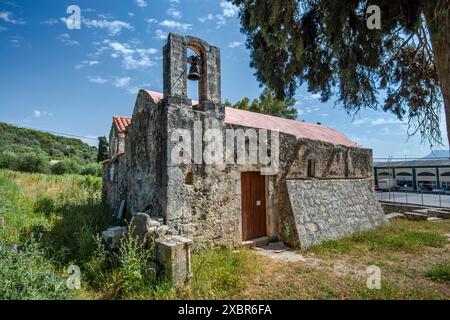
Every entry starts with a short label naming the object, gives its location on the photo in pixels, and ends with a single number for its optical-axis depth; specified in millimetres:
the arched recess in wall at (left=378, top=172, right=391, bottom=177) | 31906
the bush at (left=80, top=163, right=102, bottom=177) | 23203
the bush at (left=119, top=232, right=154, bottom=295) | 3858
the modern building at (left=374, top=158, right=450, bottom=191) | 25303
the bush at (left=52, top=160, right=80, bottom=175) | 24281
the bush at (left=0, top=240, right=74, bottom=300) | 3039
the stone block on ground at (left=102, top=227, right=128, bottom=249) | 5098
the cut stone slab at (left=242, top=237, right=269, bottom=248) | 6438
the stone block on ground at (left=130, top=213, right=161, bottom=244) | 4539
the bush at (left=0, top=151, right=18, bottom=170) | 21578
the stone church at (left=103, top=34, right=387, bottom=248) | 5430
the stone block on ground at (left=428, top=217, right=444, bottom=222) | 10937
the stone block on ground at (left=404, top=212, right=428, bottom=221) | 11219
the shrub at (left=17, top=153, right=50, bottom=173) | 22406
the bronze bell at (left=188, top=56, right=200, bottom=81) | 5938
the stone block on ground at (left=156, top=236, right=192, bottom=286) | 3936
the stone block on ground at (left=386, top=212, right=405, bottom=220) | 11902
